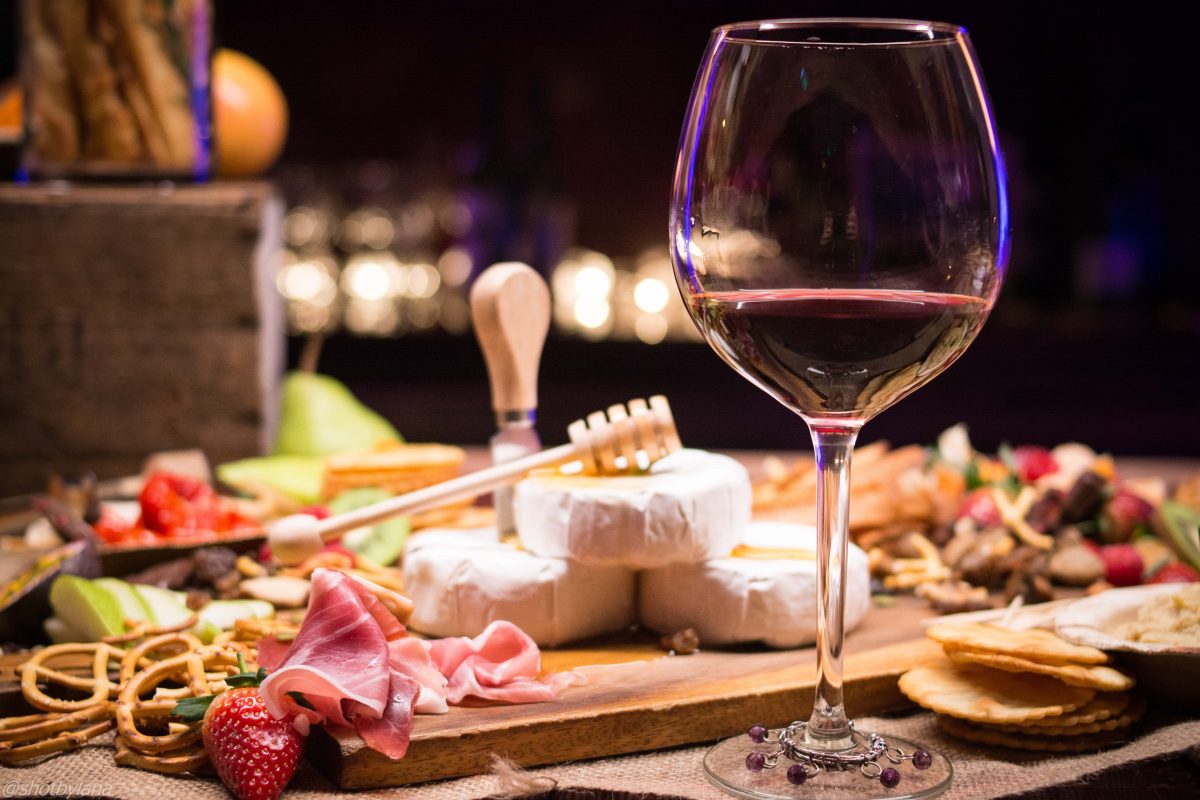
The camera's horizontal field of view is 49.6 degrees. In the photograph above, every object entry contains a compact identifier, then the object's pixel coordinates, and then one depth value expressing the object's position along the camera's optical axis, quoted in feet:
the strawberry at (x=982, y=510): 3.62
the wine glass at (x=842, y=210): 1.88
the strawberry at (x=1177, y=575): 2.99
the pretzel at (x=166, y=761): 2.11
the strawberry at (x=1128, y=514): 3.52
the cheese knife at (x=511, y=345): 2.98
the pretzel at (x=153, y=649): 2.41
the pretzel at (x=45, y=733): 2.17
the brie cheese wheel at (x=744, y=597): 2.62
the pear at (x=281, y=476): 4.18
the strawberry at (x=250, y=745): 1.98
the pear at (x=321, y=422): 4.74
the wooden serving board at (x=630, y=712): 2.11
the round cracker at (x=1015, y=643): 2.21
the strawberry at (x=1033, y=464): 4.07
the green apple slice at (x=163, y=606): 2.71
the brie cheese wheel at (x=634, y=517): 2.56
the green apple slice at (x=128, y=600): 2.69
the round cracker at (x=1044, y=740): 2.19
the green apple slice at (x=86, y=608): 2.62
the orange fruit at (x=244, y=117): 5.41
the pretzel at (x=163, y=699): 2.14
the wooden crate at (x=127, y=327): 4.60
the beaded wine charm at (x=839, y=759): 1.96
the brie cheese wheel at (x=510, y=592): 2.62
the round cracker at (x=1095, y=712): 2.18
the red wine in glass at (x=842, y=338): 1.91
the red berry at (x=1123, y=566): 3.21
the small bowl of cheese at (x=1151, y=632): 2.27
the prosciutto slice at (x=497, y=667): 2.32
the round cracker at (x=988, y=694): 2.16
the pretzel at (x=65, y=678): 2.27
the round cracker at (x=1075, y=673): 2.17
